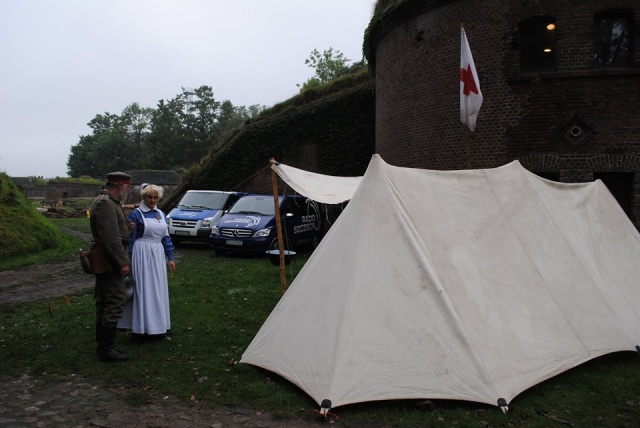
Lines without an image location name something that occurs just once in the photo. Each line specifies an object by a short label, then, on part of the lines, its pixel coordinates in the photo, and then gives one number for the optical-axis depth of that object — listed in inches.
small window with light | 456.8
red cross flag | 296.8
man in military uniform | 195.5
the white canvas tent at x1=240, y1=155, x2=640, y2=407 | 157.0
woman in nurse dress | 218.1
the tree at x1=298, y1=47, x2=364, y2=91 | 2423.7
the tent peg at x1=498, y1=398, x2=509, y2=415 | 148.4
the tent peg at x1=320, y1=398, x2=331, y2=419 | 147.3
